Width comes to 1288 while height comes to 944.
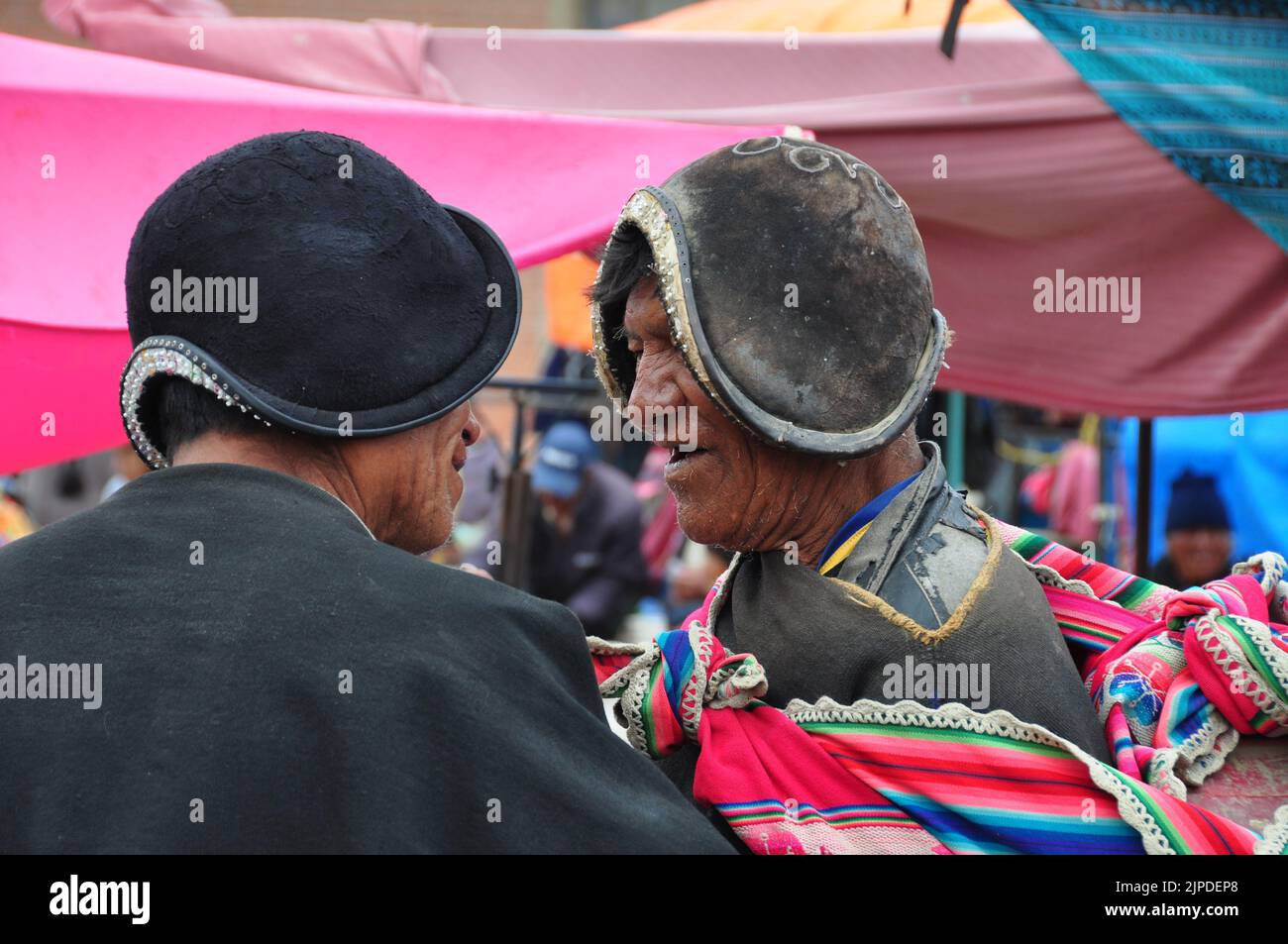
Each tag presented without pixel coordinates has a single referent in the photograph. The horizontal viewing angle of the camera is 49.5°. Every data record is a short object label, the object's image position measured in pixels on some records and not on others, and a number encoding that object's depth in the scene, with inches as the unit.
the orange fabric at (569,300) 249.6
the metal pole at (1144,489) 175.8
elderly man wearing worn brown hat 81.0
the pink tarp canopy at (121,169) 127.8
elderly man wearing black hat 58.6
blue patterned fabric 137.6
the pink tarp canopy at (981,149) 147.0
